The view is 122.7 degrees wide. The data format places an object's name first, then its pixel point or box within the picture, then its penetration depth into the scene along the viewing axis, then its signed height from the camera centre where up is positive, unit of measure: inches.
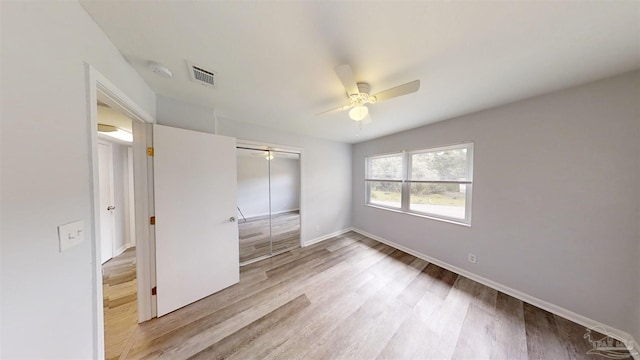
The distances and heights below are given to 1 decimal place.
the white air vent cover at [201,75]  54.9 +33.5
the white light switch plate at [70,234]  30.7 -10.9
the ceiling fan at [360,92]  49.1 +27.5
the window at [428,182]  96.2 -3.1
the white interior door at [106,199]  105.1 -14.7
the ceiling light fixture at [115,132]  89.4 +23.8
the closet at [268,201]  124.6 -19.8
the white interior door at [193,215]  67.6 -17.0
